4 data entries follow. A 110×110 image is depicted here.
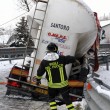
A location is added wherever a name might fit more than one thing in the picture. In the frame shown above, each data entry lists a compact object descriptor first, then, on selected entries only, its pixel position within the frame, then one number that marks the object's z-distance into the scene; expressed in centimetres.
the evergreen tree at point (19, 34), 2256
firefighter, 508
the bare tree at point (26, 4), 2573
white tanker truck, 629
